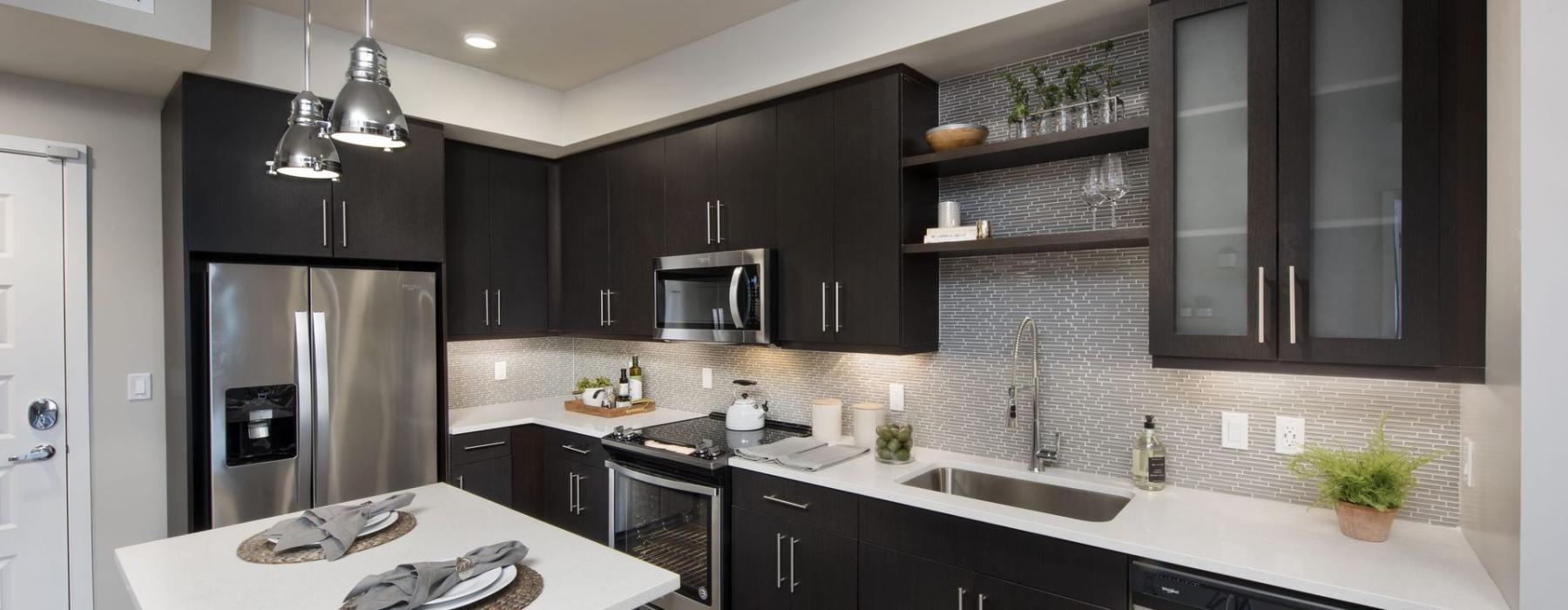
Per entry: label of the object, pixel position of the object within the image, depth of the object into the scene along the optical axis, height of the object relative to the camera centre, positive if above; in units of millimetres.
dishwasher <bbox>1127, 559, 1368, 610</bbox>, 1491 -681
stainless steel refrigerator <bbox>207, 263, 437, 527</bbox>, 2592 -341
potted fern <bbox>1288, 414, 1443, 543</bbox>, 1634 -462
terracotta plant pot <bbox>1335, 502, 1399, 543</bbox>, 1655 -555
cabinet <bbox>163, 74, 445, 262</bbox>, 2559 +471
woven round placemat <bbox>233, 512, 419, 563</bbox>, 1641 -614
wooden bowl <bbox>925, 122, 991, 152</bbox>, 2404 +584
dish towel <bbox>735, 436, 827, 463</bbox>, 2574 -582
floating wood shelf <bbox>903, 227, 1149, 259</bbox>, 1989 +176
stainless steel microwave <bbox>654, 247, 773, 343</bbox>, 2848 +17
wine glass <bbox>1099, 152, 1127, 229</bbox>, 2107 +376
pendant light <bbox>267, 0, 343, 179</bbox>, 1683 +392
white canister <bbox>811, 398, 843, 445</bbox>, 2871 -515
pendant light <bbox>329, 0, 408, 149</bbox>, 1426 +417
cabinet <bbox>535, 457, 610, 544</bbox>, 3240 -978
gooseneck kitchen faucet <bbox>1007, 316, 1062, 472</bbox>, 2338 -370
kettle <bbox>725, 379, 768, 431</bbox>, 3088 -522
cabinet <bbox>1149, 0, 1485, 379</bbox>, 1520 +267
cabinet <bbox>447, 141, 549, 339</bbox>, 3529 +322
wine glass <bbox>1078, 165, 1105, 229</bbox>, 2139 +351
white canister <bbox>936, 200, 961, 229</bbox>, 2477 +307
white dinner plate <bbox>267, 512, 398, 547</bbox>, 1810 -603
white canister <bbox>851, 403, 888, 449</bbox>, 2729 -498
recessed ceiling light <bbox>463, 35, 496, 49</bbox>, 2996 +1162
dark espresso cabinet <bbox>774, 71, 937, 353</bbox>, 2490 +309
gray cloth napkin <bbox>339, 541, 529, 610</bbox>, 1313 -569
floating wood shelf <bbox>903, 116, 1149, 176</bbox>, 2023 +489
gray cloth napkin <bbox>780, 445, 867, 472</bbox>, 2436 -588
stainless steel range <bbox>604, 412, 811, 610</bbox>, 2682 -830
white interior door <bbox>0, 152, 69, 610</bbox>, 2520 -262
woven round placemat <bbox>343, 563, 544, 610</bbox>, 1388 -617
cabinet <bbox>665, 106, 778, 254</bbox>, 2906 +522
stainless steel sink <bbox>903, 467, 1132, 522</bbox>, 2192 -669
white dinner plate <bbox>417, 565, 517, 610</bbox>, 1345 -598
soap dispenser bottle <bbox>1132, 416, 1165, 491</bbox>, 2094 -501
